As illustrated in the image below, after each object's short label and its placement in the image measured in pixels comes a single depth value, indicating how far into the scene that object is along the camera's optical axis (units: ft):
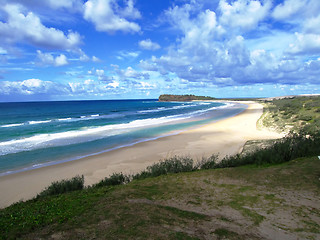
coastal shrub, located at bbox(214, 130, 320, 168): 28.73
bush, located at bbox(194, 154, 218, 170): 29.43
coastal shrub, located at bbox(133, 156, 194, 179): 27.30
